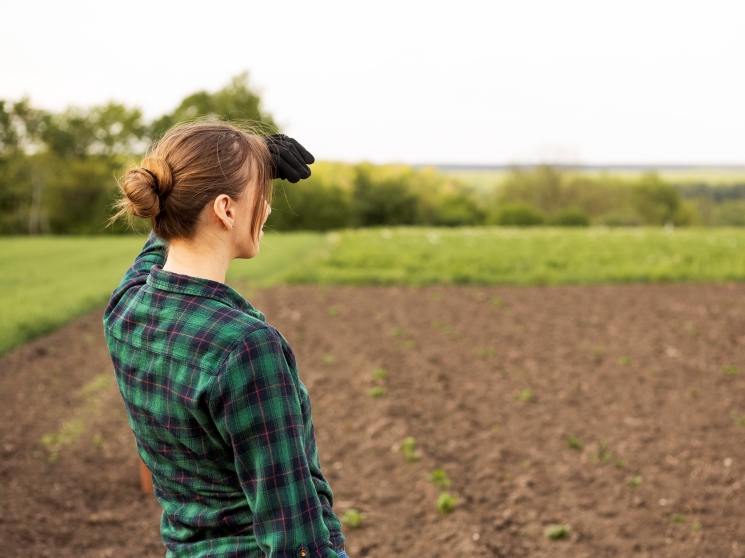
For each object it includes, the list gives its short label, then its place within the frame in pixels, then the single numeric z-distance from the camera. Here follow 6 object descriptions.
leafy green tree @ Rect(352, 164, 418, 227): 55.66
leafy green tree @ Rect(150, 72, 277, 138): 53.34
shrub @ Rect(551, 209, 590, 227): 57.93
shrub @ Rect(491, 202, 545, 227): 60.91
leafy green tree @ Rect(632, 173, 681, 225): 76.06
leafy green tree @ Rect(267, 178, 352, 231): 56.75
